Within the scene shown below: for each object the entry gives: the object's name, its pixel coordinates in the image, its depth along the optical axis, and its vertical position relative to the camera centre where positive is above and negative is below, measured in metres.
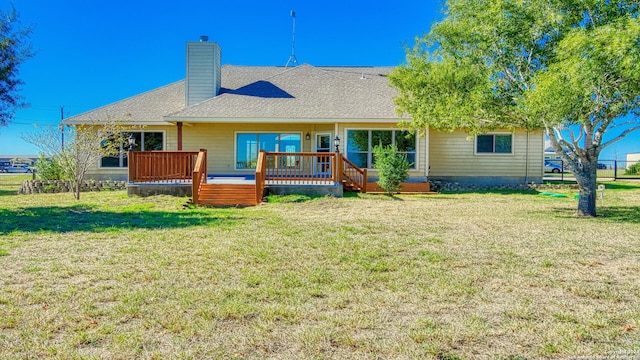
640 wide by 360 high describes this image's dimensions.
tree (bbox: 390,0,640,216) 7.91 +1.98
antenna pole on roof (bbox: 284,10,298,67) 24.65 +6.64
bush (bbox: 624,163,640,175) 28.64 -0.01
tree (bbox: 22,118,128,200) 15.33 +0.89
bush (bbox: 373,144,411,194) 14.45 +0.00
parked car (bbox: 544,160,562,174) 38.16 +0.22
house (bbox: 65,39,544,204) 17.19 +1.49
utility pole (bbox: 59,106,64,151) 16.80 +1.51
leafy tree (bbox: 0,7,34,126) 10.43 +2.65
